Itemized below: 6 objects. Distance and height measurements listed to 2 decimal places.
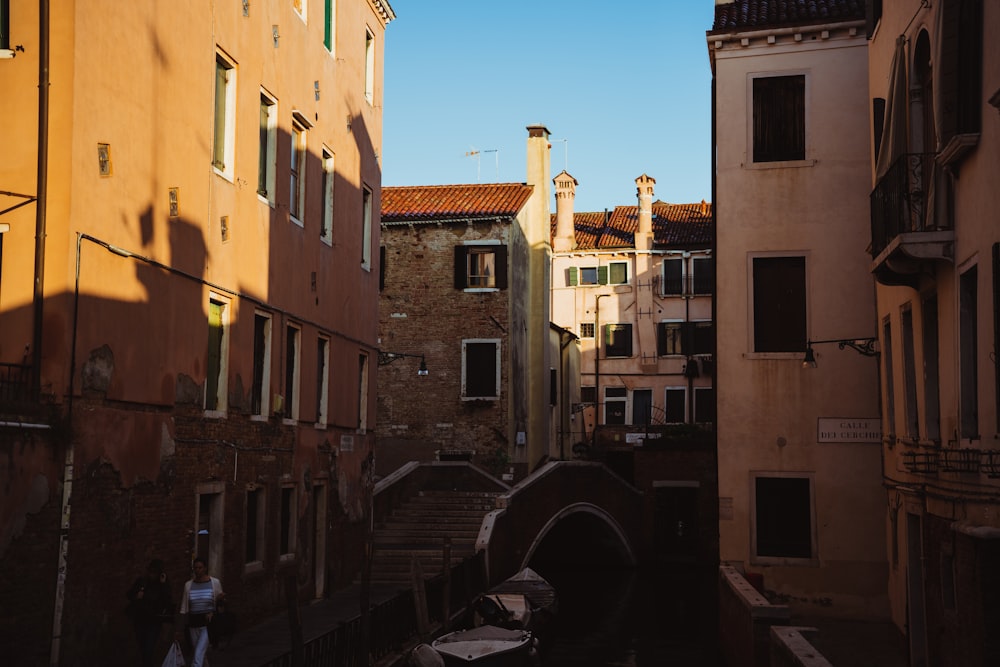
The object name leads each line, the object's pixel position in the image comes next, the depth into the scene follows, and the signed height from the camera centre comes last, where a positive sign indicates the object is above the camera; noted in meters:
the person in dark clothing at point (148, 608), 10.45 -1.65
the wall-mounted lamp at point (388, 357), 28.00 +1.66
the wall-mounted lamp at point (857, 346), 15.58 +1.13
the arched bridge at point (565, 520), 23.42 -2.16
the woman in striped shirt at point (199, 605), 10.58 -1.65
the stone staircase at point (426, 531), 20.50 -2.05
